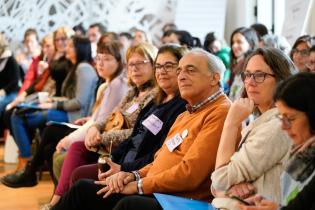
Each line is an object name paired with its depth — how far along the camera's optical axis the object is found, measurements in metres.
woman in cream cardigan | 3.10
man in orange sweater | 3.71
